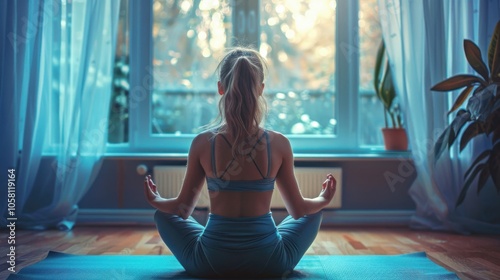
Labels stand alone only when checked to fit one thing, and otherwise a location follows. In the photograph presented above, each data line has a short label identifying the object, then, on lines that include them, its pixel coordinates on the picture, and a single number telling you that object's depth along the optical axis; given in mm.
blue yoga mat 1789
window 3312
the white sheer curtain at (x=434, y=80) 2982
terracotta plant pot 3174
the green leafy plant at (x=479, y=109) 2604
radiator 3139
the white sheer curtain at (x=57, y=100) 2953
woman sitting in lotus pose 1626
